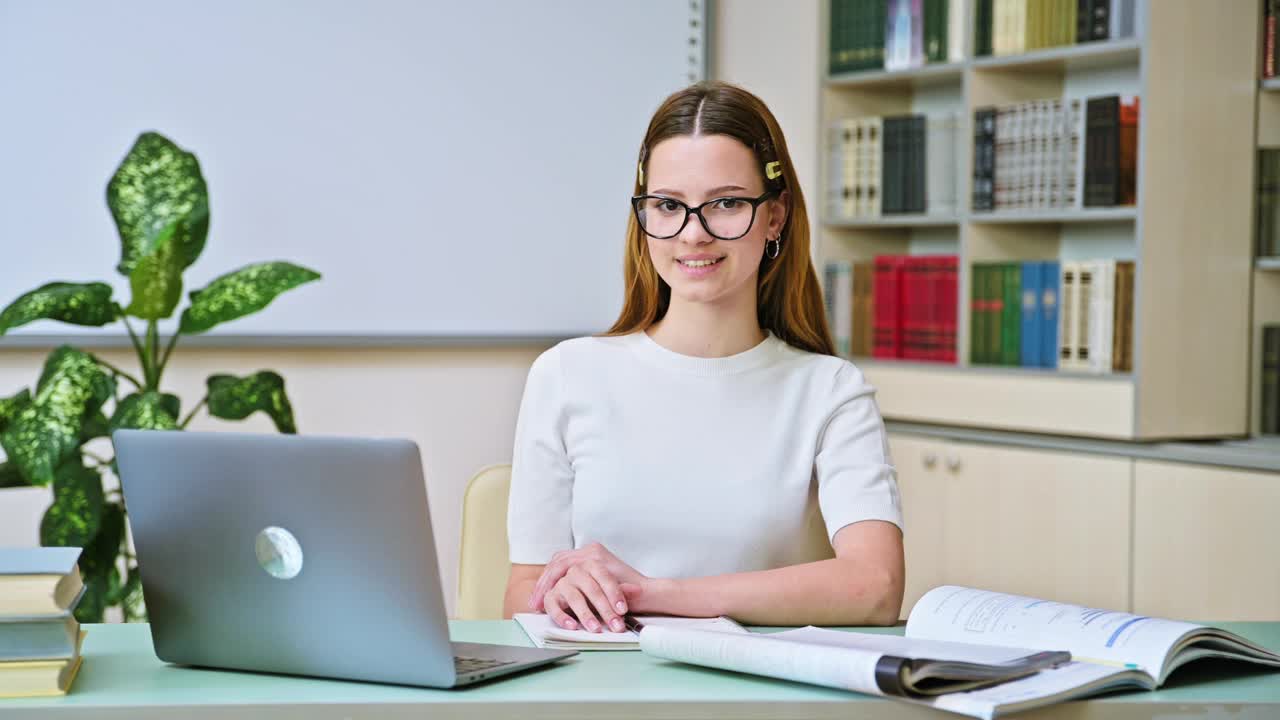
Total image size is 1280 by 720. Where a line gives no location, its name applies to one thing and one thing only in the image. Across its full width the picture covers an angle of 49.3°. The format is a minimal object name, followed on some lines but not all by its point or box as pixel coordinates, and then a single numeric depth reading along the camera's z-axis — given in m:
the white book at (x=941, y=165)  3.47
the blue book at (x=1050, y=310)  3.21
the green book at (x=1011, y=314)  3.29
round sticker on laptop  1.12
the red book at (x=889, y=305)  3.59
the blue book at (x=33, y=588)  1.10
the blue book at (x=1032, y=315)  3.25
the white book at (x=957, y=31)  3.38
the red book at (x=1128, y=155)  3.05
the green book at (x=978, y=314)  3.36
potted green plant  2.44
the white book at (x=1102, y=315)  3.07
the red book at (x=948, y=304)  3.44
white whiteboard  3.12
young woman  1.69
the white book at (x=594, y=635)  1.28
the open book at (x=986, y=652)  1.05
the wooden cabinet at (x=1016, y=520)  3.01
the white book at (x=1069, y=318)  3.15
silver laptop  1.07
